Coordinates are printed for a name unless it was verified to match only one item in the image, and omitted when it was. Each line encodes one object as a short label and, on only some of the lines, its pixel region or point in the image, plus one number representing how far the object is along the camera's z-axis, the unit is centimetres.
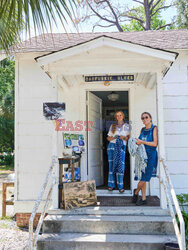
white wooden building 578
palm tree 287
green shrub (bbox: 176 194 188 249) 507
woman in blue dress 461
